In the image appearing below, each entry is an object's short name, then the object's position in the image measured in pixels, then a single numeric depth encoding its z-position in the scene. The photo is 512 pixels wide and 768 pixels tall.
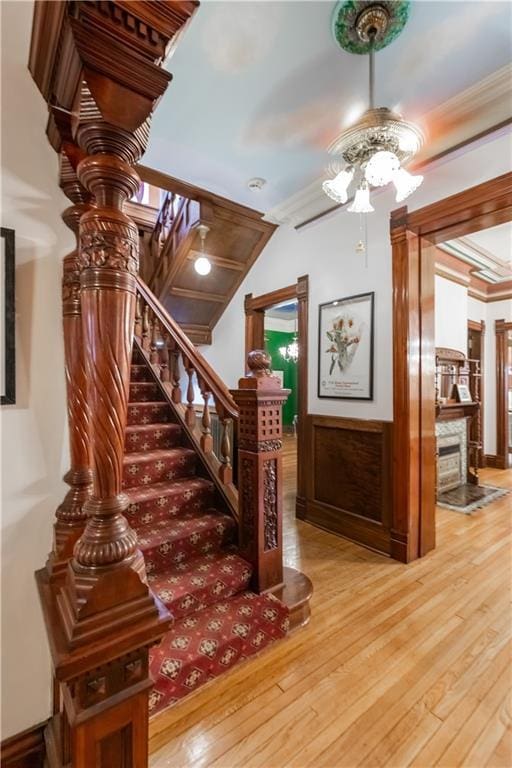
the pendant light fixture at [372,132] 1.56
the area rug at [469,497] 3.86
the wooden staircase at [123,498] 0.79
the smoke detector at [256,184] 2.94
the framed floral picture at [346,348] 2.93
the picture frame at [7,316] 1.14
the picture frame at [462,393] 4.54
